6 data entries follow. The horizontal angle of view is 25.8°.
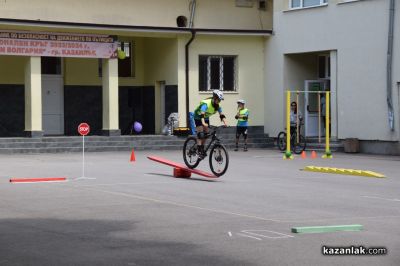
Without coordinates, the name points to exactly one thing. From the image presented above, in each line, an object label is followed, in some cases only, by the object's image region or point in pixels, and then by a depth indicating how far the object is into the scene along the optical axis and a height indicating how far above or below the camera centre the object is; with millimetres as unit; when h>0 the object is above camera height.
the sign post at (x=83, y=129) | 20127 -537
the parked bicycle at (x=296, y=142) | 30656 -1301
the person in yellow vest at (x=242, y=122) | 31352 -599
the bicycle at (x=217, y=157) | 19500 -1146
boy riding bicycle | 20406 -198
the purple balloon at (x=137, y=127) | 35156 -858
